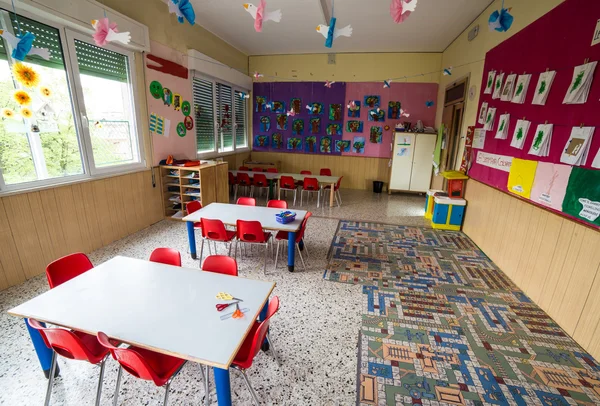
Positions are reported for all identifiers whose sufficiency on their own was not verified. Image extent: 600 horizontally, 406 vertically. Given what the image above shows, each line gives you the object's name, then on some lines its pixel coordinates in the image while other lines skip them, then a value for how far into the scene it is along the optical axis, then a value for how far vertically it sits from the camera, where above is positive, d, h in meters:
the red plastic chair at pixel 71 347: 1.52 -1.30
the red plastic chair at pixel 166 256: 2.45 -1.12
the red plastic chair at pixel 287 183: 6.53 -1.21
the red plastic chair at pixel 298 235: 3.68 -1.42
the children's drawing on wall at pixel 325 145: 8.73 -0.43
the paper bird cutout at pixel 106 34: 2.83 +0.92
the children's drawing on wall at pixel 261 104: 8.85 +0.79
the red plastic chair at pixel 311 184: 6.35 -1.19
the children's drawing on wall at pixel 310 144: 8.81 -0.41
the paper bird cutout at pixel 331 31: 3.05 +1.09
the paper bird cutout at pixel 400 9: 2.45 +1.10
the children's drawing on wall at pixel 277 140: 9.03 -0.33
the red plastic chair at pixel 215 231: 3.41 -1.25
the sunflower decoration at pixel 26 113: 3.10 +0.11
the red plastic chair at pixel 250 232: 3.37 -1.23
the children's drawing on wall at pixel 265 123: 8.99 +0.20
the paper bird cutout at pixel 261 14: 2.73 +1.13
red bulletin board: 2.51 +0.76
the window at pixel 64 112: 3.04 +0.16
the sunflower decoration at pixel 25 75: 2.96 +0.51
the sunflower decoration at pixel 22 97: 3.00 +0.27
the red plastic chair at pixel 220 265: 2.31 -1.12
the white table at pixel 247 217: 3.46 -1.14
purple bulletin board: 8.44 +0.39
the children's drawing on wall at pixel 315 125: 8.65 +0.18
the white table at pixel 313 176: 6.50 -1.12
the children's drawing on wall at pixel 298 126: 8.77 +0.13
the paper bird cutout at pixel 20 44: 2.49 +0.69
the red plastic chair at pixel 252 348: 1.63 -1.32
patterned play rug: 2.02 -1.80
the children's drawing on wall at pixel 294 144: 8.91 -0.42
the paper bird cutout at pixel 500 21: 2.82 +1.15
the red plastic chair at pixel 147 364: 1.42 -1.32
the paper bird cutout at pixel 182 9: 2.51 +1.06
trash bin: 8.27 -1.55
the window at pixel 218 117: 6.47 +0.30
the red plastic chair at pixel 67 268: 2.12 -1.13
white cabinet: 7.61 -0.75
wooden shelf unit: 5.24 -1.09
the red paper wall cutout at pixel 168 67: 4.79 +1.09
